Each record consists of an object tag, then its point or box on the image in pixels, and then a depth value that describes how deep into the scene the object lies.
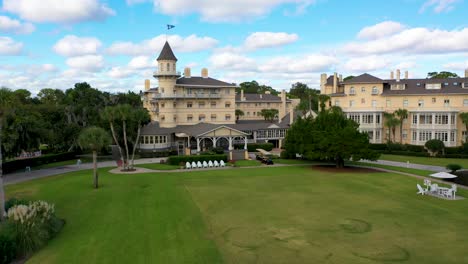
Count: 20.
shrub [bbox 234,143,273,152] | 60.53
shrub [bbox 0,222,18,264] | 15.32
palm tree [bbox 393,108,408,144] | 60.03
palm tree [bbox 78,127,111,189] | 30.33
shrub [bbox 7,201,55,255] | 16.70
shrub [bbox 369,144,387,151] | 59.89
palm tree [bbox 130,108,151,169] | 42.14
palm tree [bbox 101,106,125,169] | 39.25
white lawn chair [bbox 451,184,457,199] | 27.40
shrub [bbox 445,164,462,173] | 39.00
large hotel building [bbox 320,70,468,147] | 58.03
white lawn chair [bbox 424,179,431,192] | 29.00
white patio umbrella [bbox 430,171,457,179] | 31.08
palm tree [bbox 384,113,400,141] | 59.47
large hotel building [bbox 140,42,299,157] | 56.91
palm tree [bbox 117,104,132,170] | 39.38
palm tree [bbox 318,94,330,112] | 63.88
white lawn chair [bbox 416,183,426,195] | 28.45
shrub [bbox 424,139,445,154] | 52.96
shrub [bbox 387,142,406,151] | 57.54
